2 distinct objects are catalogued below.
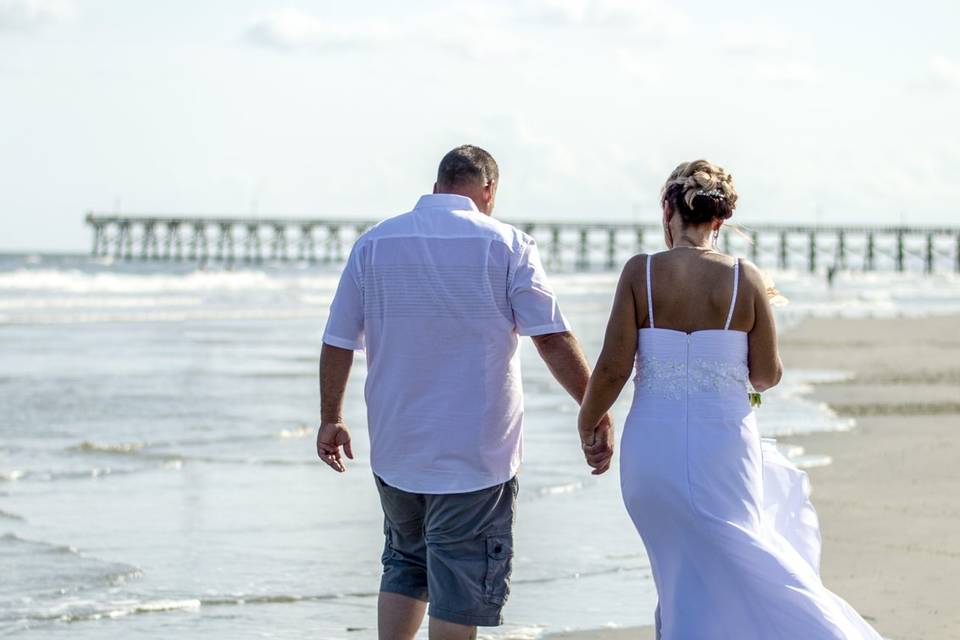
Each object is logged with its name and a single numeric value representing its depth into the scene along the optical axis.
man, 7.25
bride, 6.89
